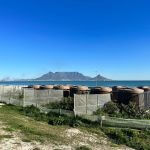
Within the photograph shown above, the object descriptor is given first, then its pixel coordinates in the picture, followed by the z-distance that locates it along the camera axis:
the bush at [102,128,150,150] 7.90
